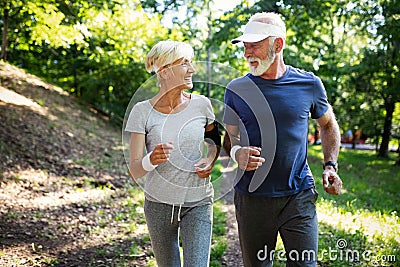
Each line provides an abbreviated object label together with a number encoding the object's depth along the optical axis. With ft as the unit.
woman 8.11
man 8.27
